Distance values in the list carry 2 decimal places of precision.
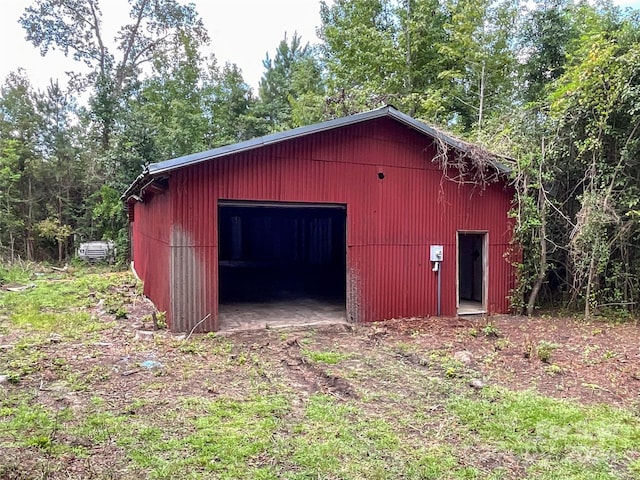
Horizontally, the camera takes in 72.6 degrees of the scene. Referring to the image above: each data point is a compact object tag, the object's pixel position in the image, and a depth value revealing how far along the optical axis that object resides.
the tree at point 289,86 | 21.66
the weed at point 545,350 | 5.64
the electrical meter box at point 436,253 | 8.37
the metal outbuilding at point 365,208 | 6.80
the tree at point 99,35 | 21.11
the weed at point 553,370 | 5.21
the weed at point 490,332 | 6.98
